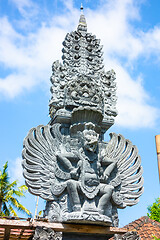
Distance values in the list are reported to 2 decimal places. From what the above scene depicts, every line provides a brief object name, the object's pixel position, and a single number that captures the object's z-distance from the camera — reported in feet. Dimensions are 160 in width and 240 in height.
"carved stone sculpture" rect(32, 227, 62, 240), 18.71
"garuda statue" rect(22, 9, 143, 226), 20.83
